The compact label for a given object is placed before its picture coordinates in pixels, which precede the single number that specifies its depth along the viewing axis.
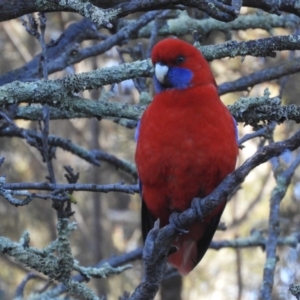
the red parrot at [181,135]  7.04
